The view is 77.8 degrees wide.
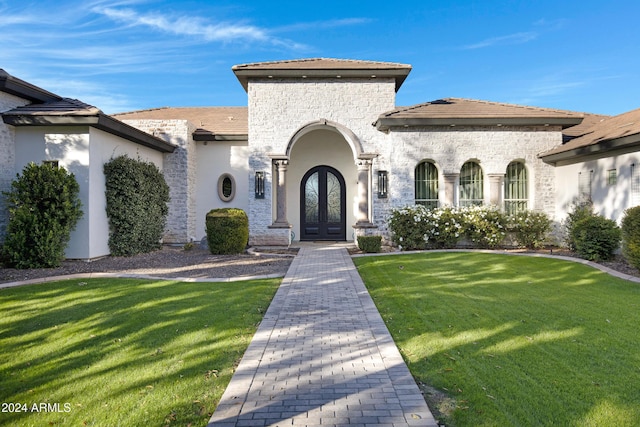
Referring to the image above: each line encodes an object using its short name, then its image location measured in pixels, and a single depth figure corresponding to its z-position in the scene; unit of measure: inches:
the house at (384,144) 560.7
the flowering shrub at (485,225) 530.9
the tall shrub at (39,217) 387.9
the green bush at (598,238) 412.5
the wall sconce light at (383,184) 585.6
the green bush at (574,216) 471.8
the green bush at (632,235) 346.9
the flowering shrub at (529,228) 536.4
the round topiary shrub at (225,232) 513.7
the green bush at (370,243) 524.7
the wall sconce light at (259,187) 597.9
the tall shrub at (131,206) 477.1
